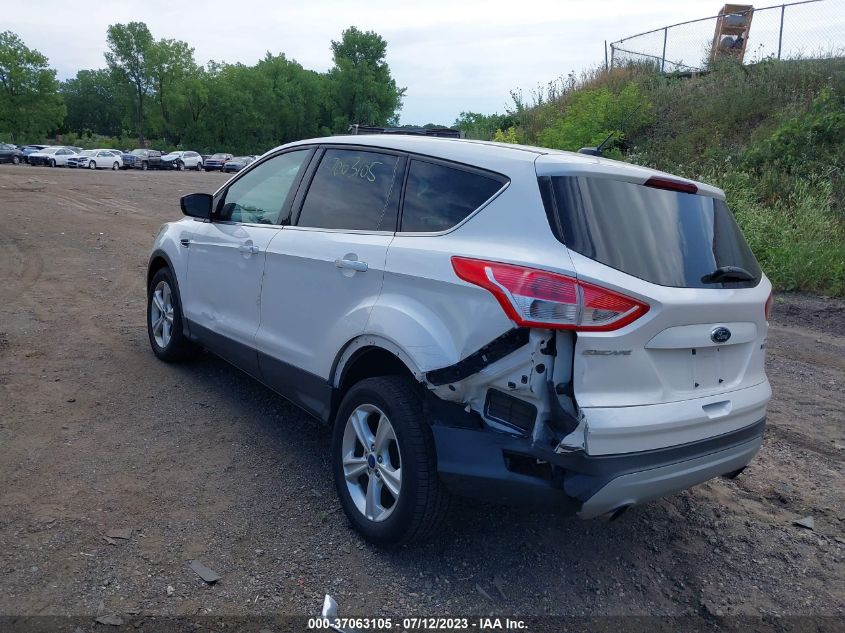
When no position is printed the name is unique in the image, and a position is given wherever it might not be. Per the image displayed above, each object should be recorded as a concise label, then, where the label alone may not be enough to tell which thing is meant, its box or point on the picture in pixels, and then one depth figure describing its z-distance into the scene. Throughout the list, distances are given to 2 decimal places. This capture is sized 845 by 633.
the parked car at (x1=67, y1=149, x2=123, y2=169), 49.19
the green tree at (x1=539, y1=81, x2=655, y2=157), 17.03
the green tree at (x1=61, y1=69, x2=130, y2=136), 111.57
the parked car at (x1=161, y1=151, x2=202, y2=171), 59.17
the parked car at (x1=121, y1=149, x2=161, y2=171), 56.31
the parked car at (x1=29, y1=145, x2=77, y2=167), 48.72
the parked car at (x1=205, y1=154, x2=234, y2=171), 60.38
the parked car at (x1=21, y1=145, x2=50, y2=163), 50.13
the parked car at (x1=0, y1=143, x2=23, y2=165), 49.28
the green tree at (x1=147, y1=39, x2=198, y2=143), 86.15
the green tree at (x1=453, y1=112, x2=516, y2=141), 21.73
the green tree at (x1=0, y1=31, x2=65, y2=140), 73.94
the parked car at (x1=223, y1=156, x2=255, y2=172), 59.72
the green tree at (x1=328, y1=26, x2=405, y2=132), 85.38
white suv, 2.83
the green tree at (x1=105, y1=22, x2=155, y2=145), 88.50
